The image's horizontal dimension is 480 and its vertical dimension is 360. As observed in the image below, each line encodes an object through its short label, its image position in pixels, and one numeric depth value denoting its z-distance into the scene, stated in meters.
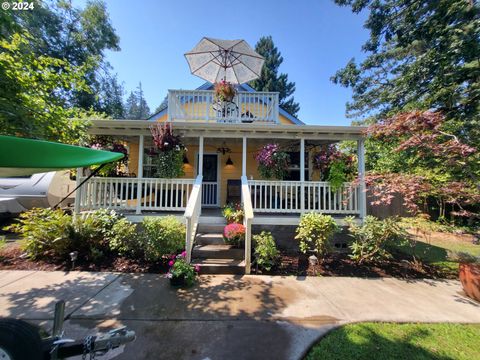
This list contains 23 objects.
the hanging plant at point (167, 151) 6.36
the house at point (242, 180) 6.43
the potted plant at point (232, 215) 6.24
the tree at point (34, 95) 4.06
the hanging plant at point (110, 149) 6.73
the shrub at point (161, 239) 5.21
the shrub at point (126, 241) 5.52
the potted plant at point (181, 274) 4.32
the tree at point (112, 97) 20.81
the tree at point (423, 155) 4.66
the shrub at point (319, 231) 5.48
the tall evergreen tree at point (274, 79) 26.88
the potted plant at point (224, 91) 8.19
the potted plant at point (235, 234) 5.49
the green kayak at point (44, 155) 1.75
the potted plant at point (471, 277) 3.99
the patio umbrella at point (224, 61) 8.01
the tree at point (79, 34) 18.25
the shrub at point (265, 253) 5.11
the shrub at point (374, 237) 5.35
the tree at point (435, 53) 9.06
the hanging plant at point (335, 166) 6.54
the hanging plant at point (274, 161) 6.88
